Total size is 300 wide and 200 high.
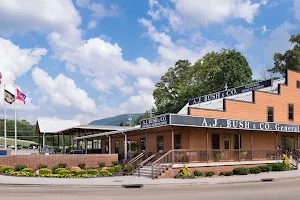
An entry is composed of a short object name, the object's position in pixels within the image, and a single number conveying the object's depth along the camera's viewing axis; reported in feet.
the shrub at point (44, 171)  87.15
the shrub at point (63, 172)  86.43
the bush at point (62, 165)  100.01
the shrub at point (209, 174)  87.61
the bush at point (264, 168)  96.29
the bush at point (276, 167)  98.89
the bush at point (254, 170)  93.50
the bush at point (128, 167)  93.19
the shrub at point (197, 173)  86.38
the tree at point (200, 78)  202.71
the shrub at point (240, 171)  90.99
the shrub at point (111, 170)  90.24
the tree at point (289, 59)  220.02
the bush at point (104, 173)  88.71
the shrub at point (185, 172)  83.53
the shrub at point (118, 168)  94.84
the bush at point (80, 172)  85.81
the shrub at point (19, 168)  95.91
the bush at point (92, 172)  86.79
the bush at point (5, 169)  93.20
